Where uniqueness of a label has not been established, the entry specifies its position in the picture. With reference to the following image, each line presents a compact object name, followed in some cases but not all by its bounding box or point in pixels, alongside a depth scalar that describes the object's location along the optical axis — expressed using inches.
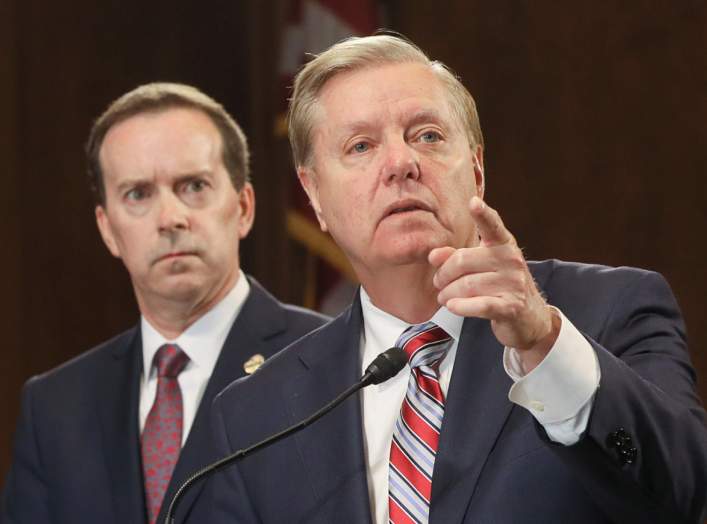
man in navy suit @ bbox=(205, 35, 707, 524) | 120.0
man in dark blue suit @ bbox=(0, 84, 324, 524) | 139.7
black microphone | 123.8
